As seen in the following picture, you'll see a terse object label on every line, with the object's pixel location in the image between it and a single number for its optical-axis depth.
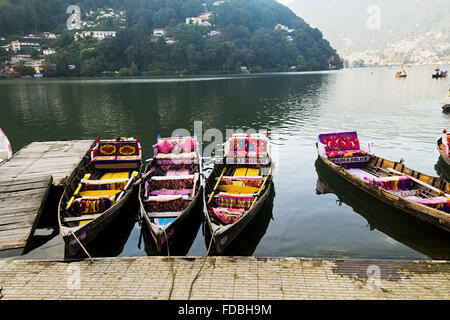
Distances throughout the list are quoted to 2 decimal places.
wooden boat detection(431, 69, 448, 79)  103.66
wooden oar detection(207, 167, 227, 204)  14.09
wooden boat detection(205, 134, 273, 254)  11.59
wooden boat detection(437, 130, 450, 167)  21.09
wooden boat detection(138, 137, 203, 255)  12.20
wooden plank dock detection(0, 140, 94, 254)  12.26
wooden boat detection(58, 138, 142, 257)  11.51
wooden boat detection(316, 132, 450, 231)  12.92
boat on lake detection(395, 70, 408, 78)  113.00
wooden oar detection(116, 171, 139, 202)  14.23
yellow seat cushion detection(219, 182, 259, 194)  15.51
